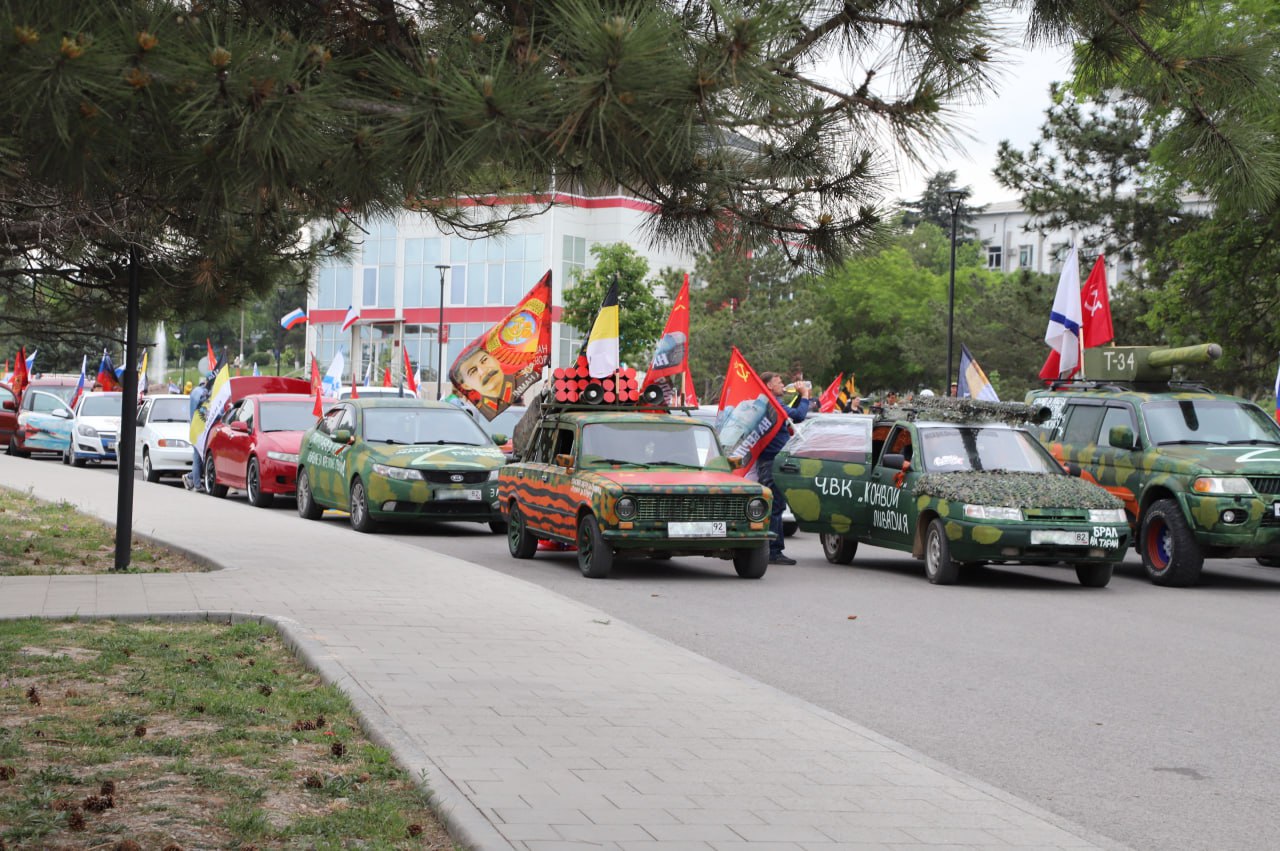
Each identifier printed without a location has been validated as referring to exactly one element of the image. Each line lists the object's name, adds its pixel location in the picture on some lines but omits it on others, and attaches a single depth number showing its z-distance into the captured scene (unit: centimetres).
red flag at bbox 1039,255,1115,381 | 2202
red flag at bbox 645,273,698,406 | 1989
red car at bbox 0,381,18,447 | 4328
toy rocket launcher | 1784
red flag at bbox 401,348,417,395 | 3491
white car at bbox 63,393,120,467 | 3647
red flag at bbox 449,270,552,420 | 2295
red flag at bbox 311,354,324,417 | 2602
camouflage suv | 1612
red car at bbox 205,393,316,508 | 2475
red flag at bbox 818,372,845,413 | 3025
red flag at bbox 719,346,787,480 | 1831
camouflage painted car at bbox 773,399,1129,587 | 1541
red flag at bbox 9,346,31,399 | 4650
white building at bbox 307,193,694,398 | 8712
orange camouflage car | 1541
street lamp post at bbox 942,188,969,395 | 4200
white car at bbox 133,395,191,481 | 3128
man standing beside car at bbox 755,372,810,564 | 1794
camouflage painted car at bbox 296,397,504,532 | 2016
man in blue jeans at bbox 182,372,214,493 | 2691
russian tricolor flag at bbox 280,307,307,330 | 4842
